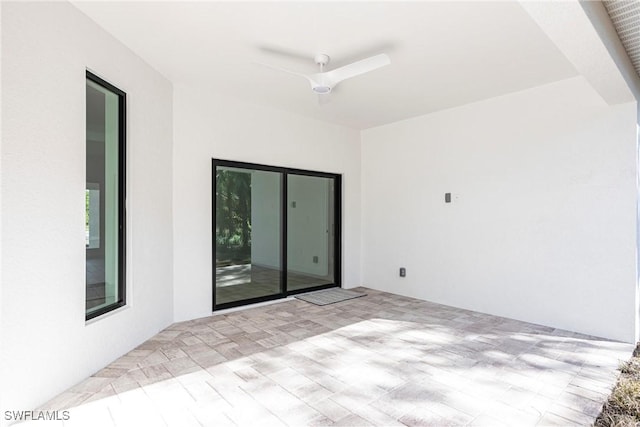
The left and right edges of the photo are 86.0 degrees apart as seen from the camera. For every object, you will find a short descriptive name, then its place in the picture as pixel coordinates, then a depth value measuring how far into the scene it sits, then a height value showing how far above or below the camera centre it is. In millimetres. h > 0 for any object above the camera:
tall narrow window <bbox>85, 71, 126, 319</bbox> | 2680 +158
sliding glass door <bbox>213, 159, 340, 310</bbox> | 4273 -233
